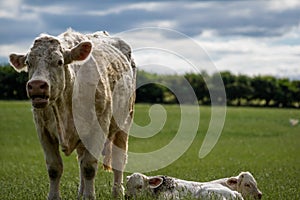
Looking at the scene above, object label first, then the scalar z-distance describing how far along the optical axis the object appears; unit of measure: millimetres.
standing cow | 7984
